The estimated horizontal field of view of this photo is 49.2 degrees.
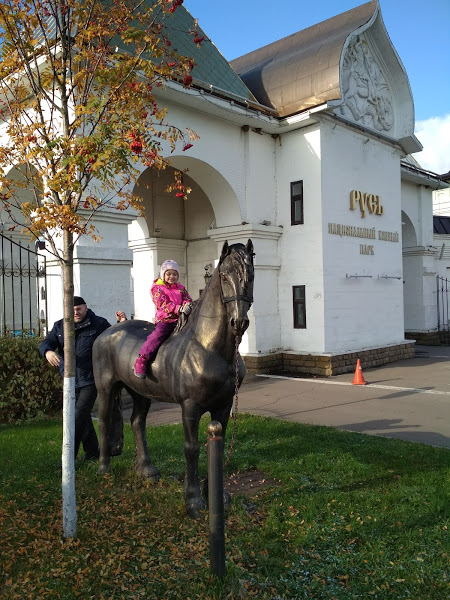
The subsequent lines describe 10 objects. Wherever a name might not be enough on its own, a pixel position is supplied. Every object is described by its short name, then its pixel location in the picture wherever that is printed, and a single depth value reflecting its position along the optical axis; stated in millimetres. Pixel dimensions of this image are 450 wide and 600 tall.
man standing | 5574
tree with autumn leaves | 3744
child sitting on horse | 4566
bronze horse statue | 3701
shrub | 7879
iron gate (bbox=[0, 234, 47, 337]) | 12281
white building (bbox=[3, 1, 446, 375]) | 12047
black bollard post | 3193
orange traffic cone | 10952
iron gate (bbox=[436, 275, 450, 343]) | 20514
